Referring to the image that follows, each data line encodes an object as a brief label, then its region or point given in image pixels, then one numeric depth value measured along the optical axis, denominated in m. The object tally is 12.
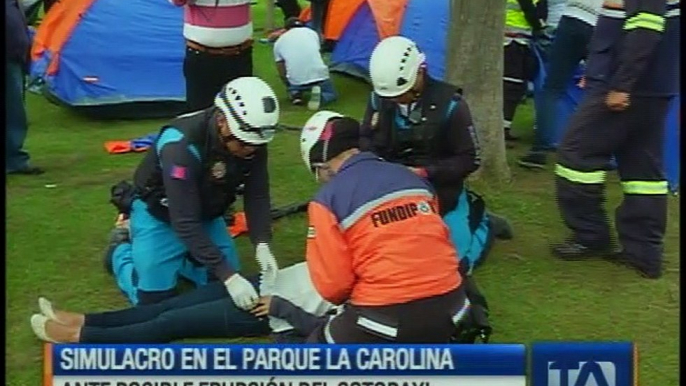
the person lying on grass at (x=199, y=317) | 5.34
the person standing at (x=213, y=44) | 6.84
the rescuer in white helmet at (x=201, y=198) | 5.49
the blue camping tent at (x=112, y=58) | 10.02
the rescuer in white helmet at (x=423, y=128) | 5.99
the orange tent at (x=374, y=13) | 10.59
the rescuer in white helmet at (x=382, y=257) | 4.54
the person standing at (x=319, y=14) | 13.21
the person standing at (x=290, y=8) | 13.92
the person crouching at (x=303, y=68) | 10.53
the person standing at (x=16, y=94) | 8.23
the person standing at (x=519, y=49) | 9.05
